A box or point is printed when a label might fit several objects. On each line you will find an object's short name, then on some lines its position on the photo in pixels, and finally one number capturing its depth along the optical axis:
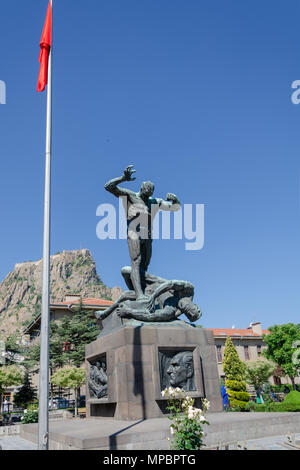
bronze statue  9.24
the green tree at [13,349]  31.08
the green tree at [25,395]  31.34
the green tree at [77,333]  34.22
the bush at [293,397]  14.02
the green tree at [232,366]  23.03
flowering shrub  4.77
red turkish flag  8.04
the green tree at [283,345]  43.03
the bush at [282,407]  12.48
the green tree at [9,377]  24.41
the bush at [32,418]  13.34
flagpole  5.07
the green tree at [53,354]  34.25
